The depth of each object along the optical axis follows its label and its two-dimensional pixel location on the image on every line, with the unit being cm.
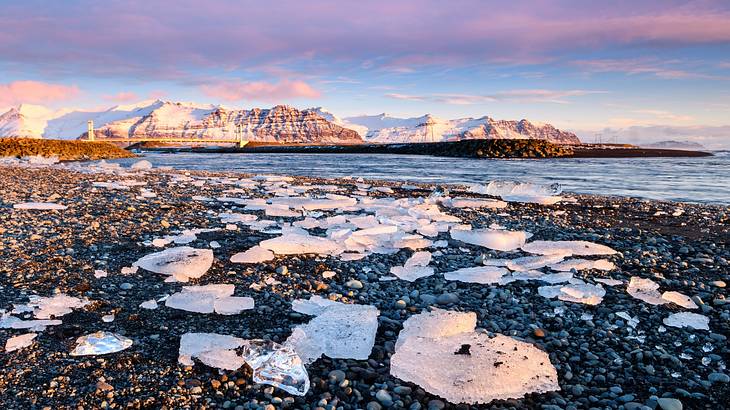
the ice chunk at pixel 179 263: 403
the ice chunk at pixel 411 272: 425
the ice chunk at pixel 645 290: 375
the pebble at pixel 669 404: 233
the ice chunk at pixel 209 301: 335
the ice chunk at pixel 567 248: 508
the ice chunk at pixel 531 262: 454
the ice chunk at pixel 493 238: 532
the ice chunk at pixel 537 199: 881
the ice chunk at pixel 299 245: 481
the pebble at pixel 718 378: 259
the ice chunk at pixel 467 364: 244
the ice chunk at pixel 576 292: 372
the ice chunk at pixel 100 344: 263
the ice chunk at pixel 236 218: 641
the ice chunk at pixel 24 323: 290
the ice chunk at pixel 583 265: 458
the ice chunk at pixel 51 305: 313
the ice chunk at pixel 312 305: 341
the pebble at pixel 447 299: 366
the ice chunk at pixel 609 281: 415
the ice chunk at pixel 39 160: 1973
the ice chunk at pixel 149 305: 334
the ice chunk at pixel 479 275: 416
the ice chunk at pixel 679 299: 367
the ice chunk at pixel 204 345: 259
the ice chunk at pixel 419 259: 464
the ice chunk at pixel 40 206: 647
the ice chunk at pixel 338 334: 278
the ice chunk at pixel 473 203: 845
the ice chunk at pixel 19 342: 263
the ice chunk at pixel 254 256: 450
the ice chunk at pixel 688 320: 331
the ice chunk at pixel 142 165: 1731
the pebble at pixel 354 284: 395
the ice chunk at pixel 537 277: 418
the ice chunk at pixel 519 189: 905
